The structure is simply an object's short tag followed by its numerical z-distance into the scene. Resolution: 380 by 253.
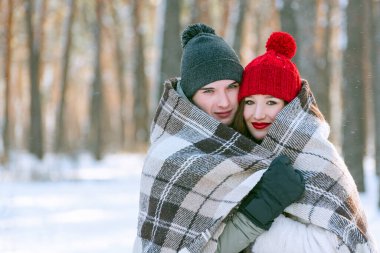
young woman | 3.01
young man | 3.01
